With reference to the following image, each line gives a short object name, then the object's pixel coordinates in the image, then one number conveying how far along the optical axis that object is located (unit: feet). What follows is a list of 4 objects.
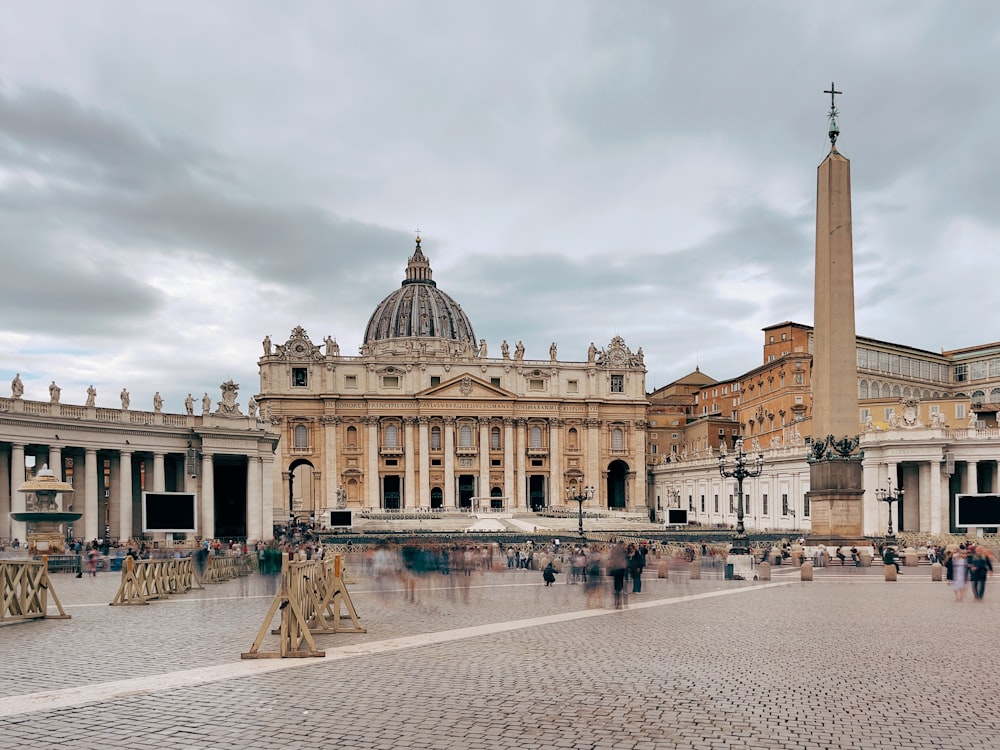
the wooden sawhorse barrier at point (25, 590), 59.93
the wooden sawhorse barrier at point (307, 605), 45.57
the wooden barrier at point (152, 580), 71.41
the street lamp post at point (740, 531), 108.57
